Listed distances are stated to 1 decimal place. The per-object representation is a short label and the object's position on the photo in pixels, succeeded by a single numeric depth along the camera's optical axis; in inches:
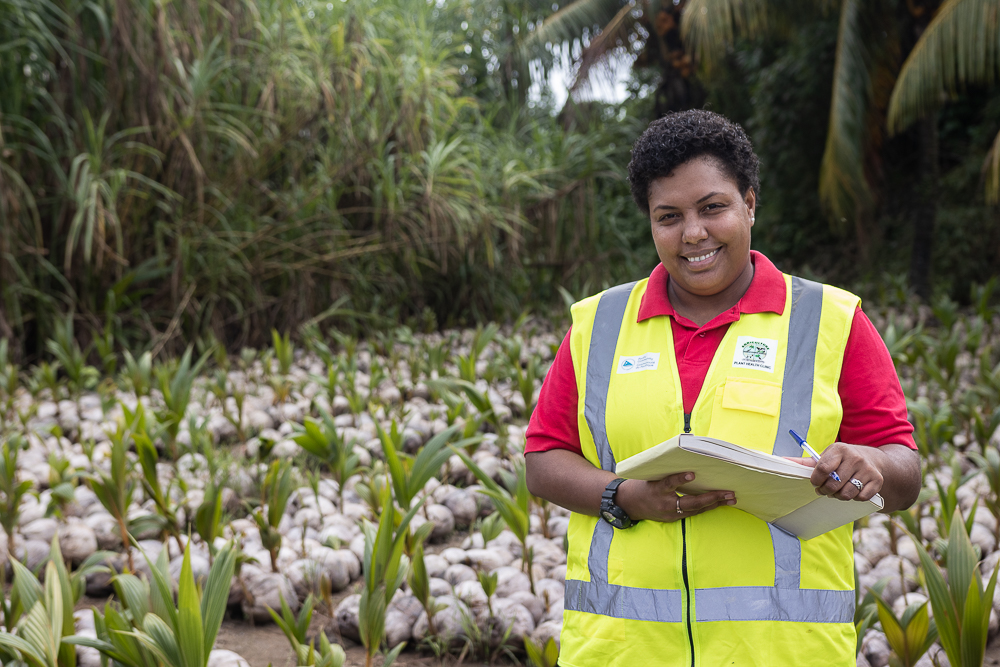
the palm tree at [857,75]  258.8
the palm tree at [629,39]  345.7
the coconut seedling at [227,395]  128.0
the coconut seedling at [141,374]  139.5
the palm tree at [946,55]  198.1
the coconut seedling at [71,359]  145.9
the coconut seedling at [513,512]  78.3
